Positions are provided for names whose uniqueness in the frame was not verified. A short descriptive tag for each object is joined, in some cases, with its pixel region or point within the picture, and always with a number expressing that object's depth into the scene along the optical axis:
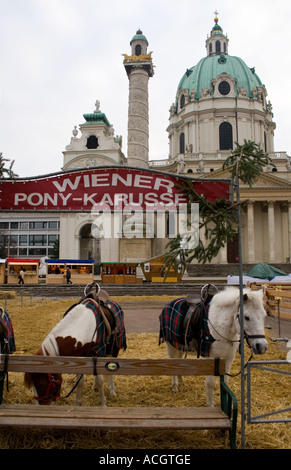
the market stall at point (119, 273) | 32.91
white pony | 4.38
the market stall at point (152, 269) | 32.47
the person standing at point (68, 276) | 31.55
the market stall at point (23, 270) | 32.97
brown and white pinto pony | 3.99
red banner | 5.28
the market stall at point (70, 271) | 33.03
